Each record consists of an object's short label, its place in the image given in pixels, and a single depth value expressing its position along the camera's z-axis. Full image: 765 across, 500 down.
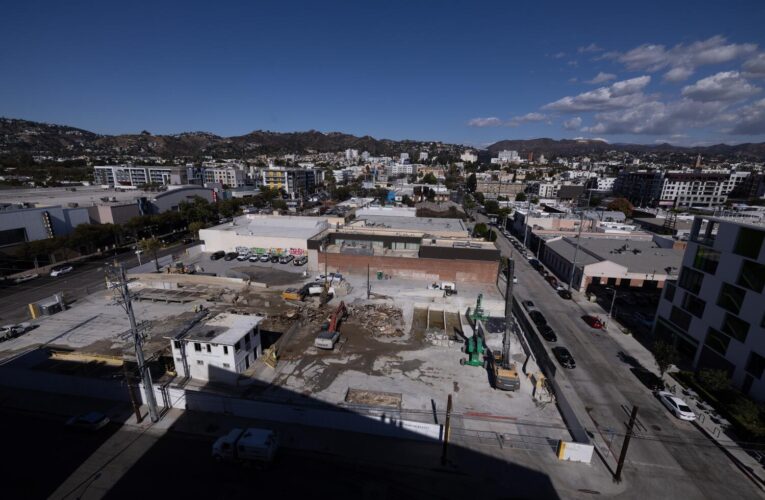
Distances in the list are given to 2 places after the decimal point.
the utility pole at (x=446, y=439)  15.53
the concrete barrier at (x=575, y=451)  16.06
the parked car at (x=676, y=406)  19.02
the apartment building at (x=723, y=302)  19.70
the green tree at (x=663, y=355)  21.95
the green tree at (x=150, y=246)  45.02
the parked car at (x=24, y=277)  39.62
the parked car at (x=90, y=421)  17.06
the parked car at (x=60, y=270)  41.79
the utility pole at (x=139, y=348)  15.67
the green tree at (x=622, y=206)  85.25
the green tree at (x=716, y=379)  19.69
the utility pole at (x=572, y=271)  38.94
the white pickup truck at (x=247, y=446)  15.17
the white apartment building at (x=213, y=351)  21.30
